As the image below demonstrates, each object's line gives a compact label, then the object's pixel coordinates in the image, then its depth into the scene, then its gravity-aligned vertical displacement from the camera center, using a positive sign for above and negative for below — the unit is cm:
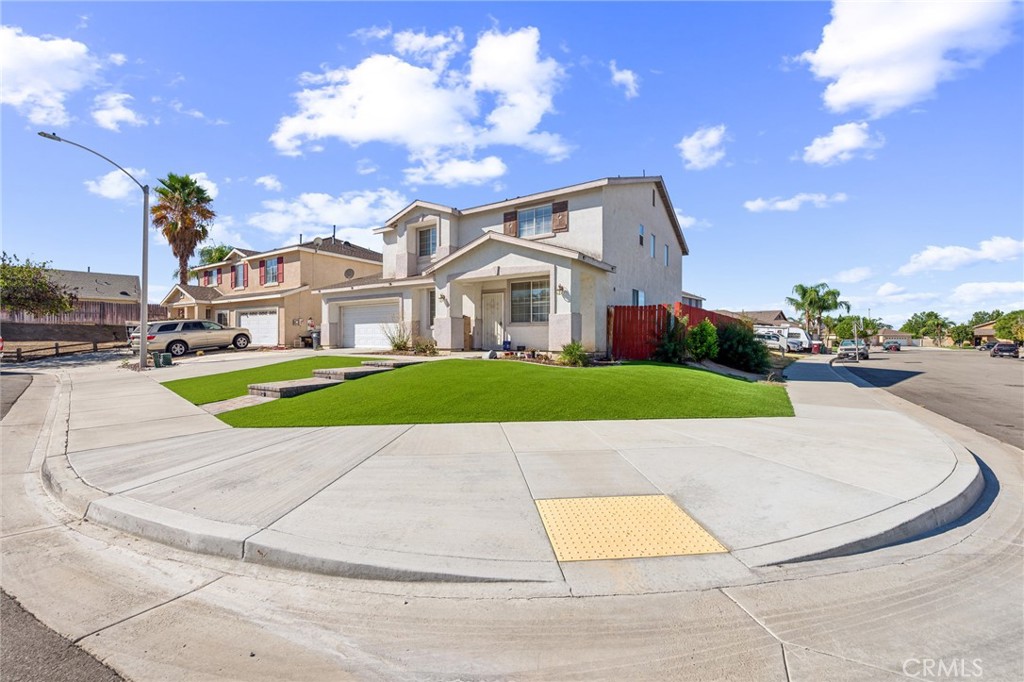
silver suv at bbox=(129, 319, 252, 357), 2236 -20
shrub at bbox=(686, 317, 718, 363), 1702 -17
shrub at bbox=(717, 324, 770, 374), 1911 -60
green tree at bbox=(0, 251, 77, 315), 2444 +226
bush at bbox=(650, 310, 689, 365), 1641 -25
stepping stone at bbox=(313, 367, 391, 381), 1154 -101
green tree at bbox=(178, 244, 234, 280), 4812 +871
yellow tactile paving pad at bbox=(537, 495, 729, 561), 346 -161
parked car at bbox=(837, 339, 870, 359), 3441 -117
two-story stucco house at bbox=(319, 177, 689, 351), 1625 +249
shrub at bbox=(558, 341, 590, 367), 1400 -63
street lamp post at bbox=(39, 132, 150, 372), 1747 +180
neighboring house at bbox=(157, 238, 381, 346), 2714 +305
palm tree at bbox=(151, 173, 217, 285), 3288 +867
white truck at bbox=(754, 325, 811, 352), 3892 -18
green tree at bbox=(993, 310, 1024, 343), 5272 +150
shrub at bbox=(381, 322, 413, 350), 1823 -3
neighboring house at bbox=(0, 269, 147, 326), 4150 +321
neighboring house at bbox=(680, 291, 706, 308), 3509 +295
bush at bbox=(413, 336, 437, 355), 1702 -50
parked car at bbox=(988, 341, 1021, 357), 4075 -113
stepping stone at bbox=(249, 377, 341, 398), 984 -120
